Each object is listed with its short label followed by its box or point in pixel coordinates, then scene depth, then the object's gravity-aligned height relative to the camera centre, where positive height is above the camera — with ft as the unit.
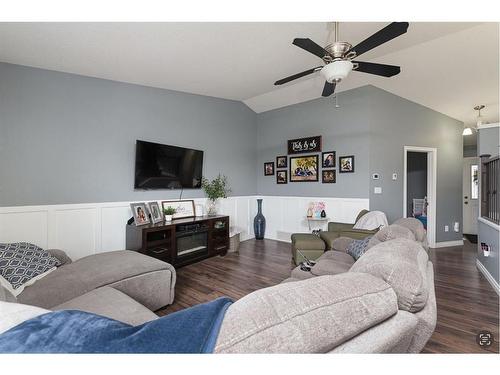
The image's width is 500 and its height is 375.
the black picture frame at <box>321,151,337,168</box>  13.88 +1.67
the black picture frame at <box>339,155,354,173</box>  13.19 +1.33
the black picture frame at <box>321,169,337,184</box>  13.88 +0.58
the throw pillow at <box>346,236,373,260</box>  7.14 -1.98
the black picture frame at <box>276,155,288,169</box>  16.12 +1.75
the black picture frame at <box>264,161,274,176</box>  16.84 +1.40
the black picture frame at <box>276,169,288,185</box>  16.11 +0.65
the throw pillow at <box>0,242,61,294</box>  5.80 -2.10
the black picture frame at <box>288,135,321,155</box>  14.52 +2.71
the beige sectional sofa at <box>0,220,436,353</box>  1.68 -1.07
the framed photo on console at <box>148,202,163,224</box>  11.40 -1.31
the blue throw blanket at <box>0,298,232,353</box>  1.60 -1.11
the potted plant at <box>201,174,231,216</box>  14.25 -0.29
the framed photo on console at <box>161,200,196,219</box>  12.70 -1.21
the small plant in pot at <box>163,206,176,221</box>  11.57 -1.32
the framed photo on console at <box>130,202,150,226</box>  10.80 -1.27
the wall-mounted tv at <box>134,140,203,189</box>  11.48 +1.07
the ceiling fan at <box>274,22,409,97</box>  5.83 +3.60
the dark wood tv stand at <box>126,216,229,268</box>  10.11 -2.56
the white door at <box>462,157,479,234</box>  18.38 -0.82
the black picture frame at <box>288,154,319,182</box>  14.66 +0.84
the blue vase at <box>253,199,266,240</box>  16.74 -2.72
